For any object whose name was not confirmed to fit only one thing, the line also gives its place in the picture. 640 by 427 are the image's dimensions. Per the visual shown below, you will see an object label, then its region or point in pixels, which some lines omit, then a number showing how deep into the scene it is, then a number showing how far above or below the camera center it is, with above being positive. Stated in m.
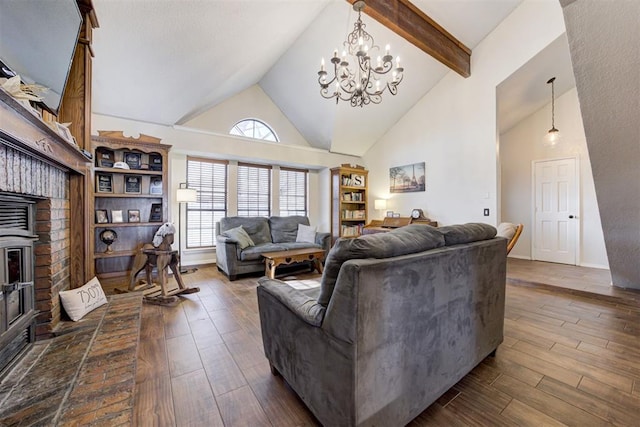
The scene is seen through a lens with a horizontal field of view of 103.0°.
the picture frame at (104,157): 3.57 +0.80
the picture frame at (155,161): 3.85 +0.79
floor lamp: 4.18 +0.29
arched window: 5.17 +1.75
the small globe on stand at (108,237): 3.46 -0.32
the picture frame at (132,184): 3.74 +0.44
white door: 4.59 +0.02
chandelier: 2.61 +1.82
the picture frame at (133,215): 3.74 -0.02
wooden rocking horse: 2.96 -0.64
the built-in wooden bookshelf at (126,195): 3.50 +0.27
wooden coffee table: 3.72 -0.68
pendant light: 4.03 +1.23
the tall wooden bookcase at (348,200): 5.86 +0.31
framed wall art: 5.17 +0.73
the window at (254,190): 5.36 +0.50
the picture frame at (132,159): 3.74 +0.81
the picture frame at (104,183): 3.54 +0.44
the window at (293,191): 5.90 +0.51
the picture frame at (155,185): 3.88 +0.44
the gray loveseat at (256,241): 3.93 -0.51
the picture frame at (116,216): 3.59 -0.04
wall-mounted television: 1.24 +0.99
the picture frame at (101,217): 3.49 -0.05
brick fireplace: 1.24 +0.14
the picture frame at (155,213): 3.88 +0.01
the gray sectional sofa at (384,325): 1.03 -0.54
